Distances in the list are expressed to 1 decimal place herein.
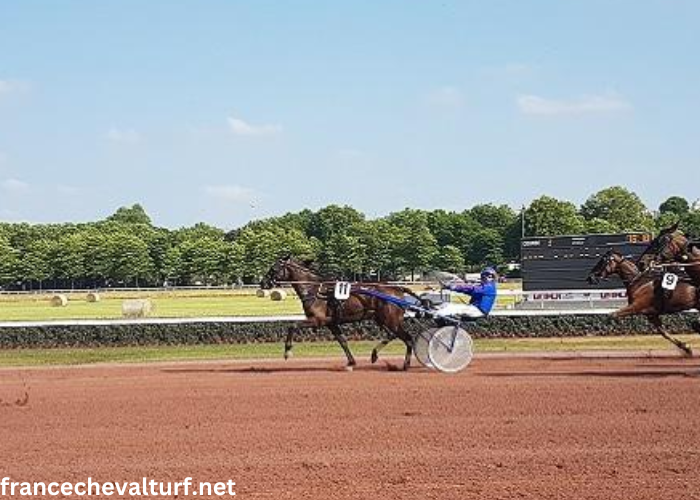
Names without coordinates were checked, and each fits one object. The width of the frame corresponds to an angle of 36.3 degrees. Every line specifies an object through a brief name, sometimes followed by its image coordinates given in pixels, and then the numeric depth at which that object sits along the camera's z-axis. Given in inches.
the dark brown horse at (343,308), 684.7
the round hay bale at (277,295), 2182.6
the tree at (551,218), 3287.4
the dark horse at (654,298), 671.3
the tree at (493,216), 4170.8
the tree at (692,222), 3039.4
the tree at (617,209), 3604.8
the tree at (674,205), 4667.8
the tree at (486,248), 3799.2
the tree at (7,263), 4082.2
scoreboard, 1118.4
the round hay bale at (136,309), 1496.1
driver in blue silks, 627.5
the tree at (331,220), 4503.0
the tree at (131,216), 6245.1
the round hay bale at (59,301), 2241.5
